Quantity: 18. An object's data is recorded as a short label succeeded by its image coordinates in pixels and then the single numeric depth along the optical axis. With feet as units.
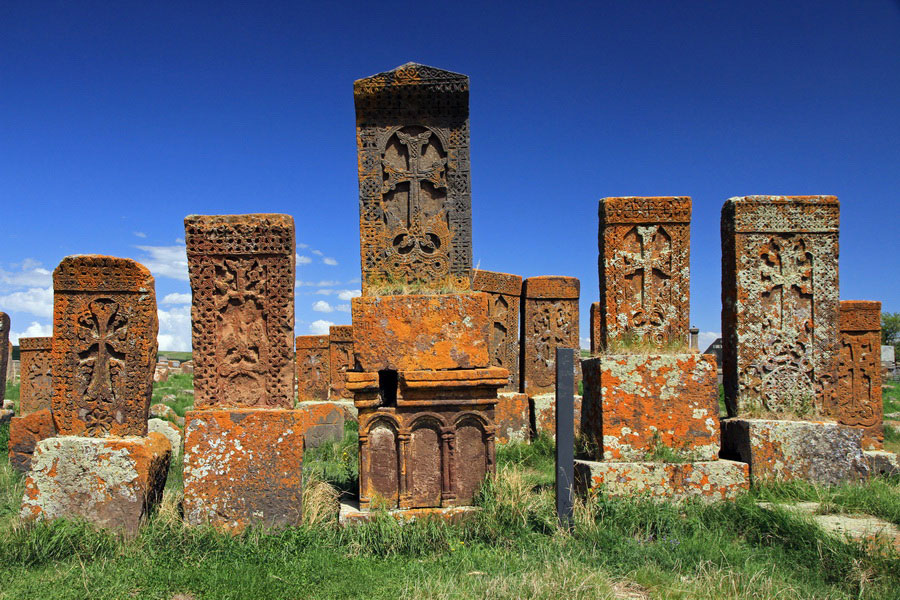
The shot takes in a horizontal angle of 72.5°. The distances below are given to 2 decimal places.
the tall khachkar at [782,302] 16.90
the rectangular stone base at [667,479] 15.02
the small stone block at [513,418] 30.19
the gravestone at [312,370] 35.50
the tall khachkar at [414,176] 16.24
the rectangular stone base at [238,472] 14.21
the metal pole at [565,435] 13.98
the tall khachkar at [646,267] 16.80
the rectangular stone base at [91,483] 14.23
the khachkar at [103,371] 14.38
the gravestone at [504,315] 31.40
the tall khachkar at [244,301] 14.94
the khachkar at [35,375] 31.22
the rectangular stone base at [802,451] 15.90
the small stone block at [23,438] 24.21
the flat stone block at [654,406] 15.49
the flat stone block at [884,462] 22.32
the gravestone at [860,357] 24.85
